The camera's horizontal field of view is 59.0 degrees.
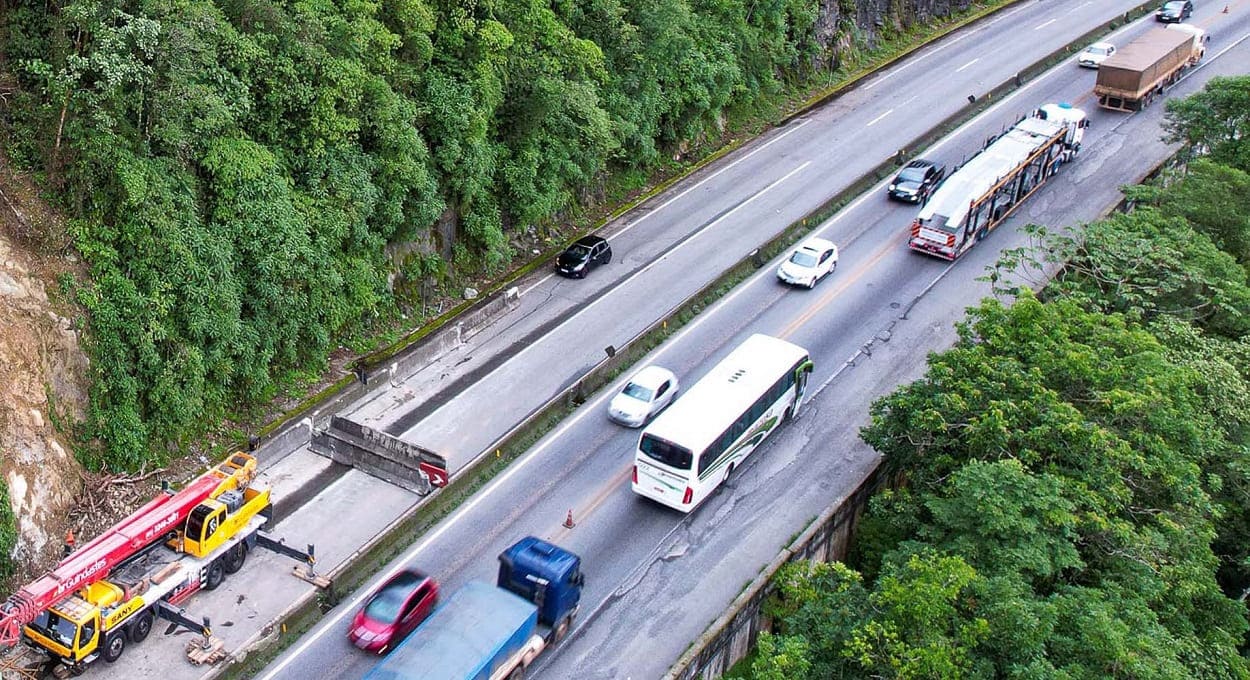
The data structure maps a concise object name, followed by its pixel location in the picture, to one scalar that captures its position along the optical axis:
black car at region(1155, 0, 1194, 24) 73.06
